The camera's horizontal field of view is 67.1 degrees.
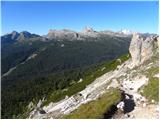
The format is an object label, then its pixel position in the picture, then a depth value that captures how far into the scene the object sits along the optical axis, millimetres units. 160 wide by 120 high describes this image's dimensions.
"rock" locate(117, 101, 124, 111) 12506
